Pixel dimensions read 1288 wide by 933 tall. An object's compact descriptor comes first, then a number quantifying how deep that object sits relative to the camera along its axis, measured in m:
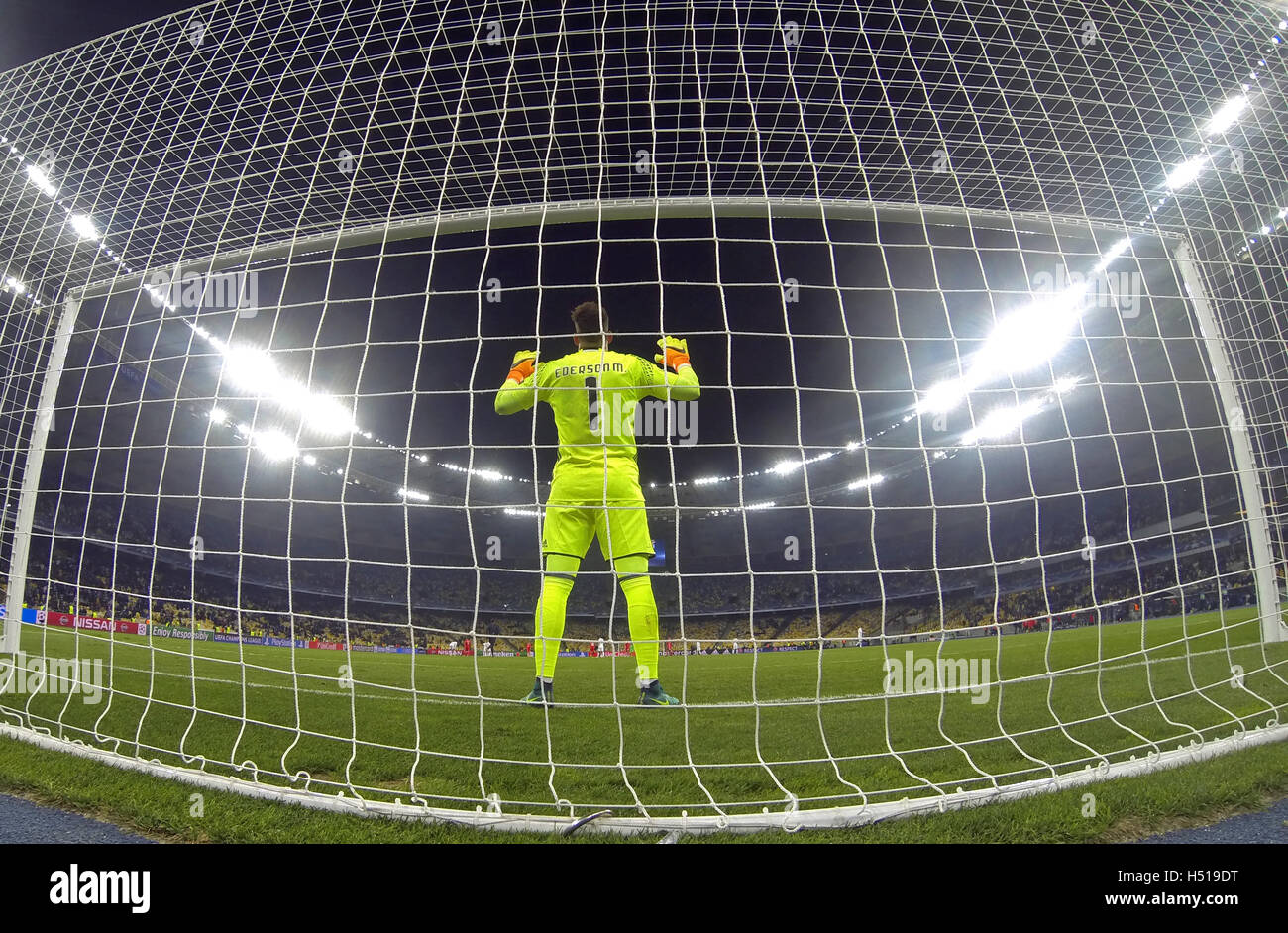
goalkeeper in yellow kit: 2.76
